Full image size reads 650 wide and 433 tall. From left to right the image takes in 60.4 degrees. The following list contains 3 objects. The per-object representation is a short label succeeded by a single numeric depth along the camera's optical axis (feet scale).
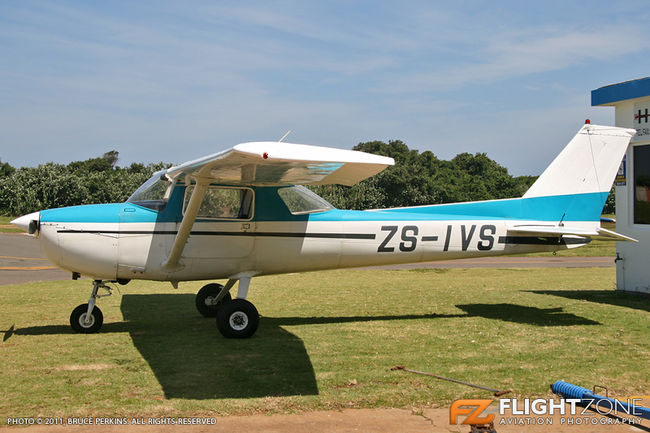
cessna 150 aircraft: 25.67
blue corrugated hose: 15.90
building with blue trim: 37.65
